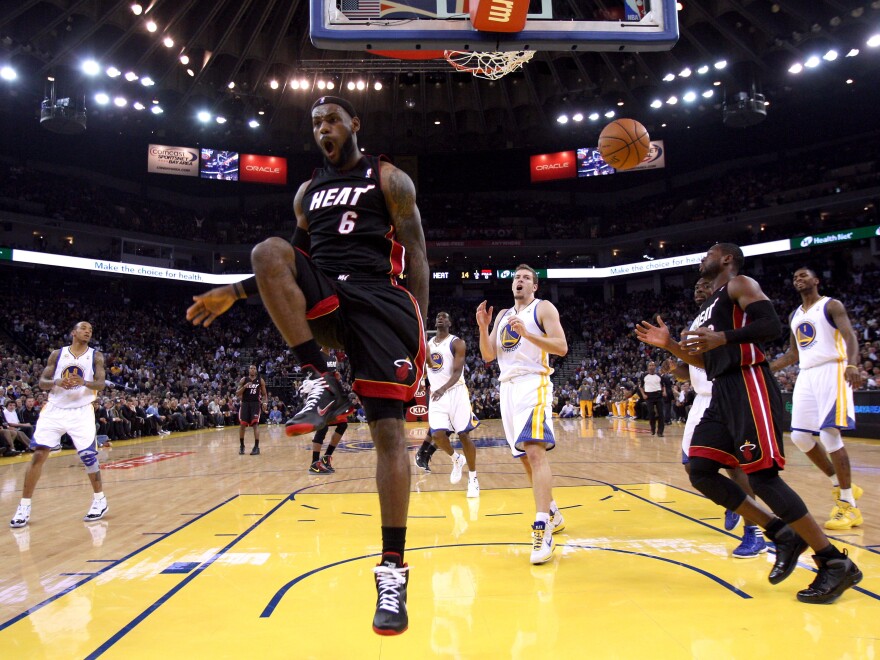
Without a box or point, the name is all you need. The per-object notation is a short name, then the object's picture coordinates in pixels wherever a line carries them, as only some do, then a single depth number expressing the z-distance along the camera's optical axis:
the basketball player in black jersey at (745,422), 3.52
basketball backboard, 5.21
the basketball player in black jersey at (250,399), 13.32
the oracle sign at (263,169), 33.28
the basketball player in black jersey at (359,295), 2.61
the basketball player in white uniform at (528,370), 5.03
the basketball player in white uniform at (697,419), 4.44
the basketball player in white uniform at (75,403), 6.34
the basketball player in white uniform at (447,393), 8.02
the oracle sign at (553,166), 33.81
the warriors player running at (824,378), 5.55
